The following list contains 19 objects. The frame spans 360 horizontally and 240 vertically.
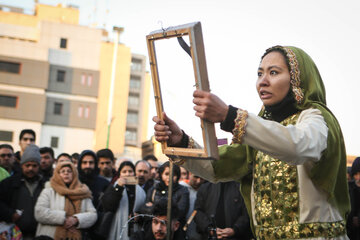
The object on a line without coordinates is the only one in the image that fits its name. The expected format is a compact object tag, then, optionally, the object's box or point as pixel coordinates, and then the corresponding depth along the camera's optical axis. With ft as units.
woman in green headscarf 7.43
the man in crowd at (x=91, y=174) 22.91
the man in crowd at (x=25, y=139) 26.05
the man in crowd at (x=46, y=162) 24.62
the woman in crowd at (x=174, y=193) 21.06
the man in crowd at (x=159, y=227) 18.95
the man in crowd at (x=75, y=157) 35.50
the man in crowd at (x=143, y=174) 25.07
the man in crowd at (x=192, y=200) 20.31
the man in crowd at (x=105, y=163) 26.43
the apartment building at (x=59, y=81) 133.59
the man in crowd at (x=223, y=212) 18.75
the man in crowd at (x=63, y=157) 24.49
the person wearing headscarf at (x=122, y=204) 20.24
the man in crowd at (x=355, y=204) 21.07
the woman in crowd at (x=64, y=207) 19.45
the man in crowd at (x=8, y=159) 22.98
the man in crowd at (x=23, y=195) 19.79
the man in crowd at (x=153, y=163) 30.53
